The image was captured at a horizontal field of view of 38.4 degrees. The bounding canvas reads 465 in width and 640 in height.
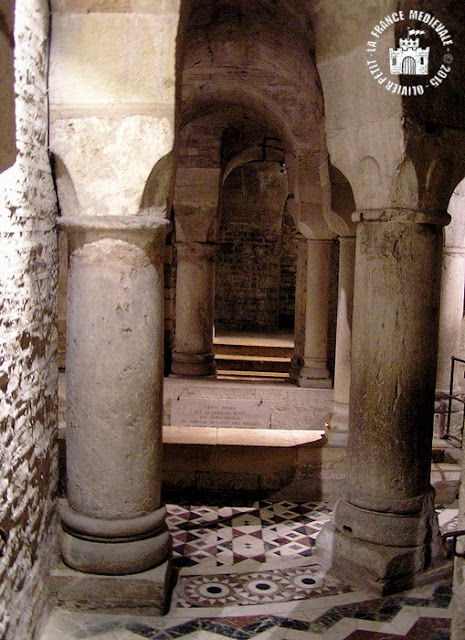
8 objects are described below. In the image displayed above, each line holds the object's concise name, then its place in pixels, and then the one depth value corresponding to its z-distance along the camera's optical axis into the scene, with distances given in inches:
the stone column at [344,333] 251.6
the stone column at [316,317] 322.3
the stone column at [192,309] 358.3
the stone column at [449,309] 265.0
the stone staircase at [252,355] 447.8
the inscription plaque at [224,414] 306.2
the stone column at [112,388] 134.9
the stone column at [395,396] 152.7
